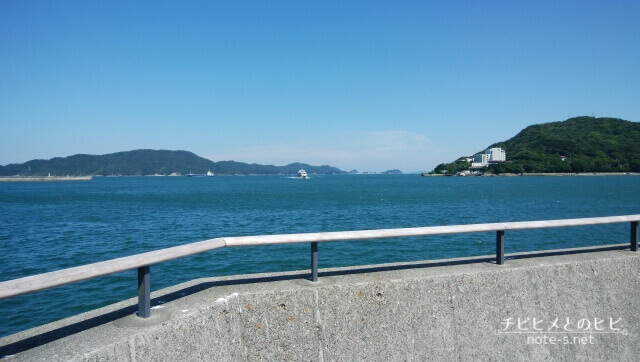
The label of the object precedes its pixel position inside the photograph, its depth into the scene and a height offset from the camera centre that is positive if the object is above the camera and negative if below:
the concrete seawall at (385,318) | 3.39 -1.37
